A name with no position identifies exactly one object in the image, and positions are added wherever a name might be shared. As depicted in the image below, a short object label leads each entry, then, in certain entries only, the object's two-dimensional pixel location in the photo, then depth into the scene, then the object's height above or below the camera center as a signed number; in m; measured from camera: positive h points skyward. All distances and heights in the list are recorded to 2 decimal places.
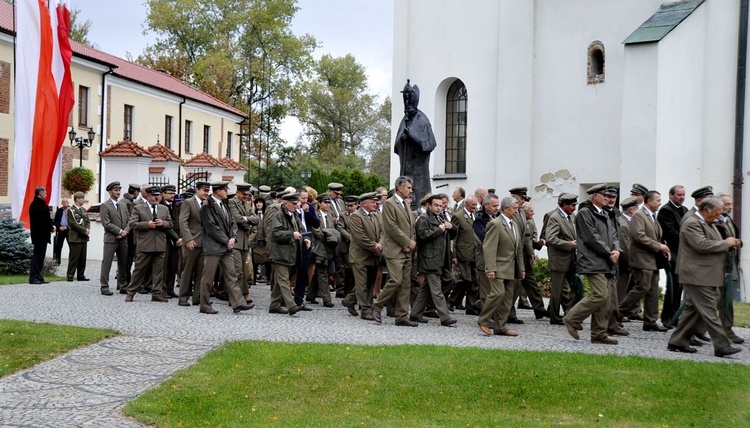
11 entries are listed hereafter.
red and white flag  17.48 +2.17
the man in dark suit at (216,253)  13.21 -0.71
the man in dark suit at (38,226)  17.05 -0.46
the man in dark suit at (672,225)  12.59 -0.12
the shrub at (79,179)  30.66 +0.87
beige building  26.95 +4.03
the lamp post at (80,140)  31.33 +2.34
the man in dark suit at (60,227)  19.97 -0.55
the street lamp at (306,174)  40.97 +1.65
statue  16.30 +1.27
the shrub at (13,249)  19.45 -1.05
